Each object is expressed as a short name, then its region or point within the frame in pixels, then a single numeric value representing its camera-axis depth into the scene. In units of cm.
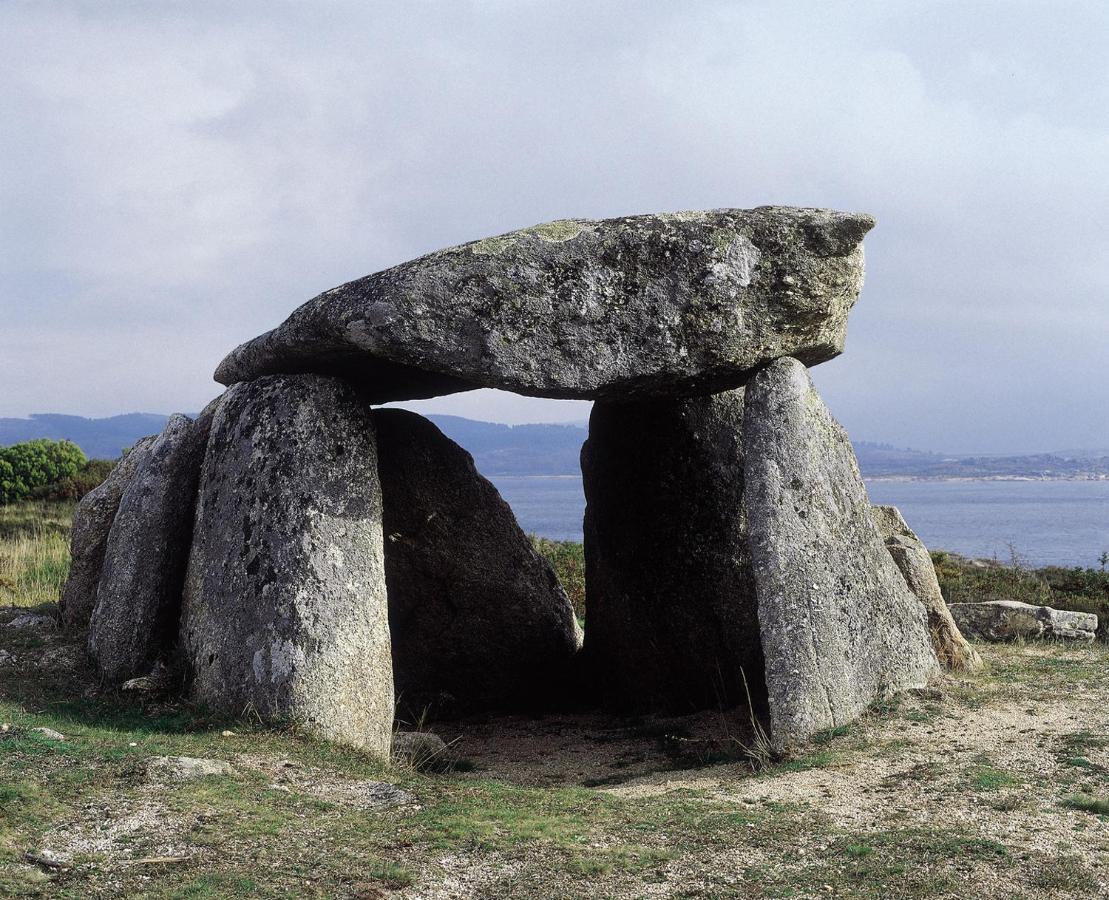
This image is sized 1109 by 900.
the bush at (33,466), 2552
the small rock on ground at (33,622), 1131
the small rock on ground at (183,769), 681
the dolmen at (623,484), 873
